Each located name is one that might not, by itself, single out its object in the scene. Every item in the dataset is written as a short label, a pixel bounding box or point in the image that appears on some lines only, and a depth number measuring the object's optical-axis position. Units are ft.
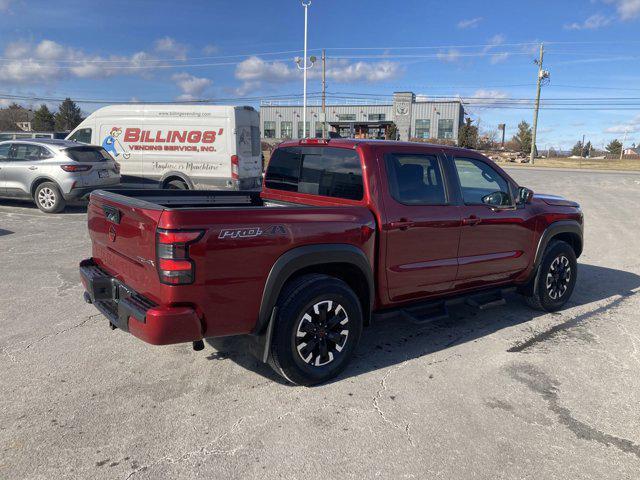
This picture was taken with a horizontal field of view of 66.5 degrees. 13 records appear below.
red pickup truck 9.90
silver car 35.12
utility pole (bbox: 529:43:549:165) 170.91
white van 40.81
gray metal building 220.64
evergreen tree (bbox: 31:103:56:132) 195.42
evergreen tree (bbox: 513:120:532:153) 222.93
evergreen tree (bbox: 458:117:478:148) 163.32
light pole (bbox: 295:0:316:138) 105.25
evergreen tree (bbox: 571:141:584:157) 293.64
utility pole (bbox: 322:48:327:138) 154.81
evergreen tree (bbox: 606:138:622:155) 279.49
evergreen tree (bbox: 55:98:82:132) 198.29
